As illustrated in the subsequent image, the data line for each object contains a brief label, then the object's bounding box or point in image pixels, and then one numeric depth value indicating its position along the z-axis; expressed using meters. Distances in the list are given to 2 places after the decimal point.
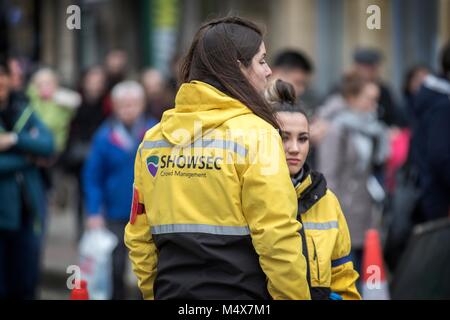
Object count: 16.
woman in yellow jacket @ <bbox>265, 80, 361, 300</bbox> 7.91
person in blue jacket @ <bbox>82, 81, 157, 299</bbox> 15.91
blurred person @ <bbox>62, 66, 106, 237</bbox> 21.72
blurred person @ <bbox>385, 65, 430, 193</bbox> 20.71
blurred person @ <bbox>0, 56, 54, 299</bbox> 14.56
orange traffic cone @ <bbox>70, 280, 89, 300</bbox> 9.55
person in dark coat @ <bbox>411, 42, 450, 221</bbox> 12.96
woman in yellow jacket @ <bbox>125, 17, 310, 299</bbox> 7.39
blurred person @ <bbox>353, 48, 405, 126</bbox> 19.02
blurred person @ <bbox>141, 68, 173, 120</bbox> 18.84
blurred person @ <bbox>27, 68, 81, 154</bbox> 23.66
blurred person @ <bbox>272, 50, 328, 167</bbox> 14.21
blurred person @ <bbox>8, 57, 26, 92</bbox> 15.22
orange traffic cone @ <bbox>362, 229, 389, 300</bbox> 12.13
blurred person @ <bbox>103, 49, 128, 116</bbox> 21.45
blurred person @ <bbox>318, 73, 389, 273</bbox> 14.73
